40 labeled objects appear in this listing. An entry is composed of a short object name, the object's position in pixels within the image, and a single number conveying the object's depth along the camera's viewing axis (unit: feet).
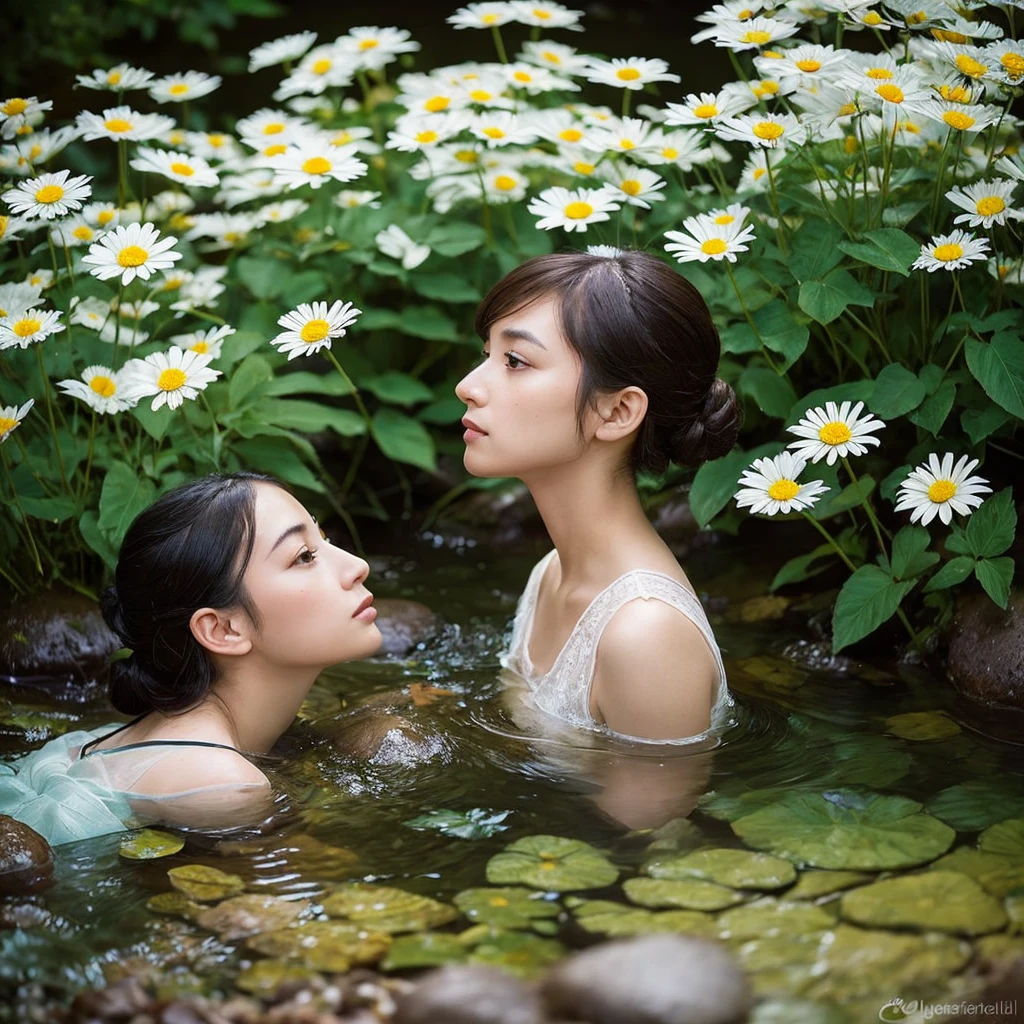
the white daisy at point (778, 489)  10.12
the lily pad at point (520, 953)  7.09
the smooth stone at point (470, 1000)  6.56
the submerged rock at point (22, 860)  8.14
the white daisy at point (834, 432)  9.99
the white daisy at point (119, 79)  12.46
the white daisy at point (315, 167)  12.67
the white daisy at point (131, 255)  10.66
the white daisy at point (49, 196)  10.69
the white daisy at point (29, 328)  10.71
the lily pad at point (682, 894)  7.68
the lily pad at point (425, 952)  7.19
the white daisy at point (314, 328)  10.36
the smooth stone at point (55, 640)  11.90
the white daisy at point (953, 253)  10.20
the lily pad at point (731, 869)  7.95
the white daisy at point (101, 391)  11.18
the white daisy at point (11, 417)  10.73
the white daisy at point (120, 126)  12.00
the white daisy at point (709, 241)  10.53
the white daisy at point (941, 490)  9.99
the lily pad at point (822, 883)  7.77
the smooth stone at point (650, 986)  6.51
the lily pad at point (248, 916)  7.58
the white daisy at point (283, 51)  15.34
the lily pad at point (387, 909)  7.64
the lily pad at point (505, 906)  7.64
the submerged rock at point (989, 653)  10.51
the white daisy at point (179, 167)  12.21
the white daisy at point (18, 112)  11.35
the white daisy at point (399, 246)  14.43
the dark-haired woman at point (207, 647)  9.00
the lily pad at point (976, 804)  8.70
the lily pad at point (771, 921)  7.34
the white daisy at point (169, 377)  10.75
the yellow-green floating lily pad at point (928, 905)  7.38
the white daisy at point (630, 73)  12.70
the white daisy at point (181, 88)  13.50
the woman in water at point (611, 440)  9.57
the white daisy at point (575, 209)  12.01
